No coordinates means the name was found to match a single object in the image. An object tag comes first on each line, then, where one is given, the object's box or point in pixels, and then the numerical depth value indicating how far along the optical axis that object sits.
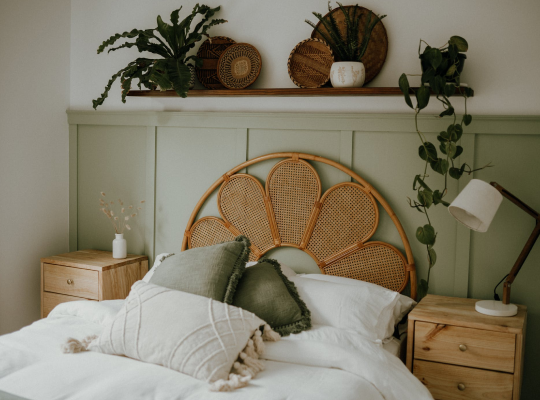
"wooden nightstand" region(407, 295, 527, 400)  2.04
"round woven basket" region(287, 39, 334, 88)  2.57
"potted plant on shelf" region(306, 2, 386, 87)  2.43
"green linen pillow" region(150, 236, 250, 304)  2.12
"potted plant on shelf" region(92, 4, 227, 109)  2.63
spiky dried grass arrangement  3.13
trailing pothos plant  2.21
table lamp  2.09
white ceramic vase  3.01
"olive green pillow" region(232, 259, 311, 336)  2.12
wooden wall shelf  2.40
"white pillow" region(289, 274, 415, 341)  2.15
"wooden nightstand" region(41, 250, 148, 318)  2.83
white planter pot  2.42
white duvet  1.64
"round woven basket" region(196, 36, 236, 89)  2.80
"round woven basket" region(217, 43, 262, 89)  2.73
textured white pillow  1.77
